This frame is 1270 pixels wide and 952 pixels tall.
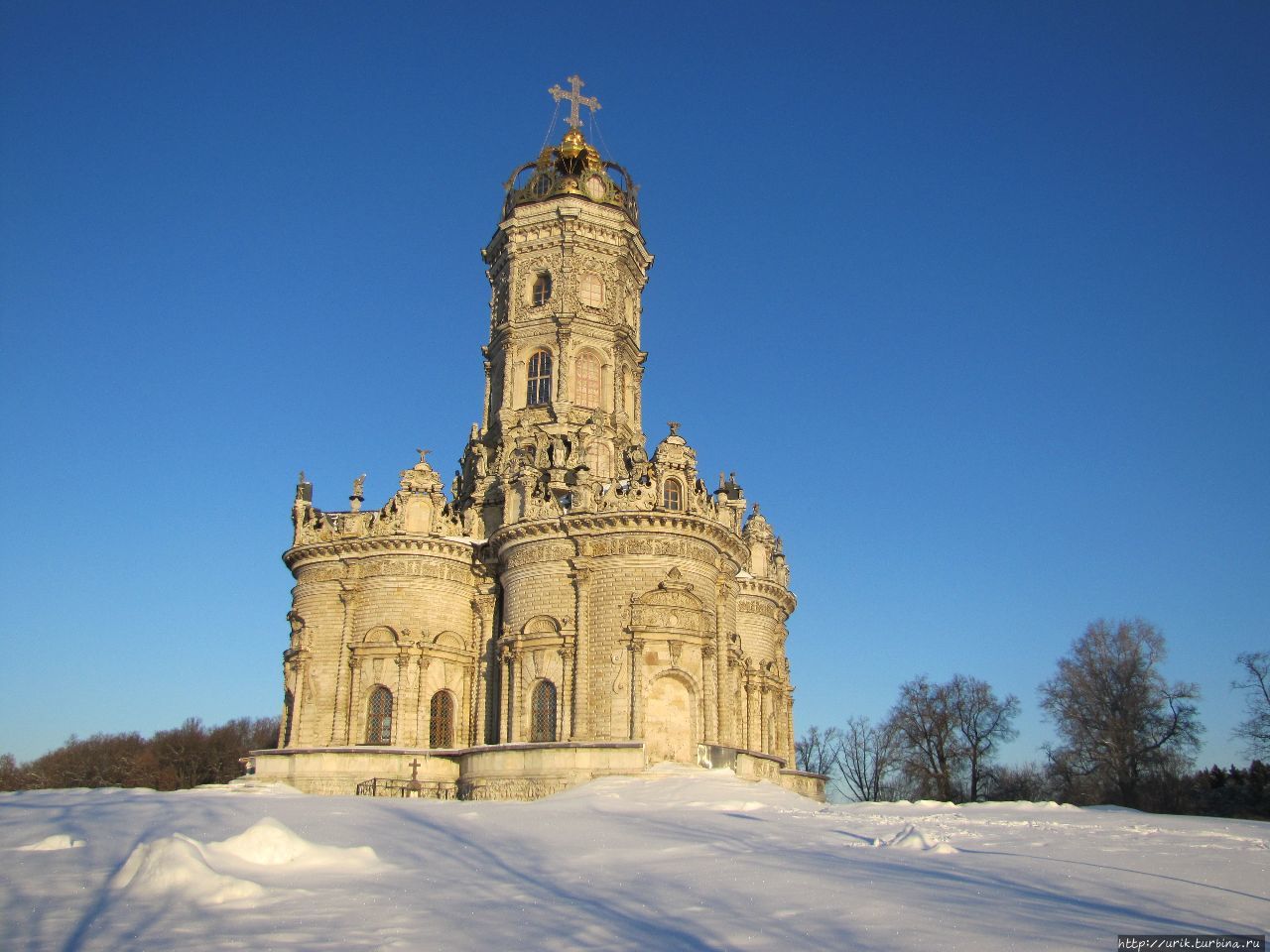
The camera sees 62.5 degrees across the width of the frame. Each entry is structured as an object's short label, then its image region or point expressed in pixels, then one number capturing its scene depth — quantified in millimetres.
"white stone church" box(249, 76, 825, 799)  31188
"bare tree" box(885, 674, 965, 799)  51125
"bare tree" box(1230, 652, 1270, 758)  38281
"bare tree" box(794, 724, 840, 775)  75250
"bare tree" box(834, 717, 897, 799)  67000
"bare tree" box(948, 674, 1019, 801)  51219
